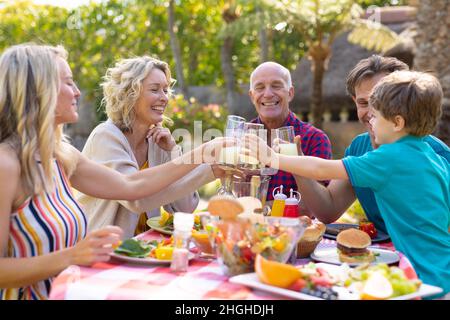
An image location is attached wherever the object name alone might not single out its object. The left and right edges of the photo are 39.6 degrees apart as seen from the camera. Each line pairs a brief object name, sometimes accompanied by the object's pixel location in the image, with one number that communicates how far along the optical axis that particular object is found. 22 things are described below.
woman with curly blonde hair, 3.50
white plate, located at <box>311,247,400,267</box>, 2.52
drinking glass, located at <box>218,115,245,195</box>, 2.80
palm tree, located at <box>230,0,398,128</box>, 15.06
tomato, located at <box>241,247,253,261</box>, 2.24
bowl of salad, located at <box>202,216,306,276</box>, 2.21
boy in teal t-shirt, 2.61
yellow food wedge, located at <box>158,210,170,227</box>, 3.15
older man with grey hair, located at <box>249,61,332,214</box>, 4.36
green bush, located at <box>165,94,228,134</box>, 14.70
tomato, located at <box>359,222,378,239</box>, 3.17
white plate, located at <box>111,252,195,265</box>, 2.40
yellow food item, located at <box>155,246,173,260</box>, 2.46
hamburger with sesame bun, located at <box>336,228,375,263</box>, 2.50
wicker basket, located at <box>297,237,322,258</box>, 2.59
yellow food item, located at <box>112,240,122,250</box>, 2.33
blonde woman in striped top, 2.37
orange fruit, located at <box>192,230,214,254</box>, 2.54
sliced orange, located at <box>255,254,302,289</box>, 2.04
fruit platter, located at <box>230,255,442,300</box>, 2.01
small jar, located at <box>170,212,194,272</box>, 2.35
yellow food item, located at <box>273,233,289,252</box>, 2.21
